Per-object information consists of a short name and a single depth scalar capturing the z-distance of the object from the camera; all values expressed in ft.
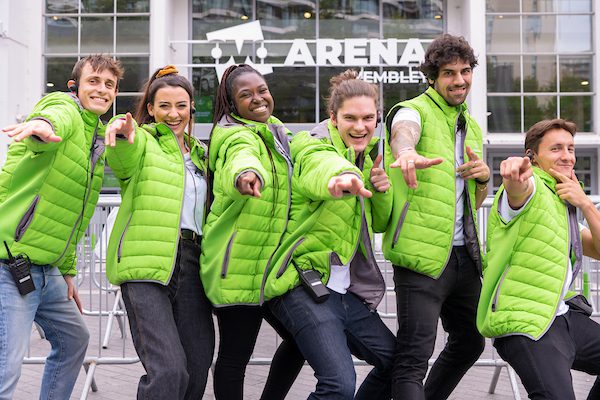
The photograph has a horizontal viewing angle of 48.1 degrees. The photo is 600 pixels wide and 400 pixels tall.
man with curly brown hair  11.94
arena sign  59.82
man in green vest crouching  10.84
